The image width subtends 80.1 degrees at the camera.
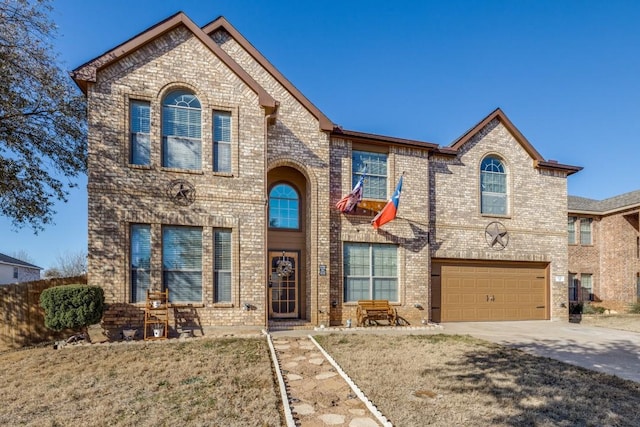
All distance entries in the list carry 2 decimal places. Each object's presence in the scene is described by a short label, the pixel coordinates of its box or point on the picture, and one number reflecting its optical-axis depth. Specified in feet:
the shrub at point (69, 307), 27.99
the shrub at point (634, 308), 57.93
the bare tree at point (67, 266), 138.10
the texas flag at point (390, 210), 38.22
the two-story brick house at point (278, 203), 31.86
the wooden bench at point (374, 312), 38.60
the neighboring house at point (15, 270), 95.71
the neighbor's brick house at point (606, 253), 62.39
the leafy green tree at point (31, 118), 34.99
